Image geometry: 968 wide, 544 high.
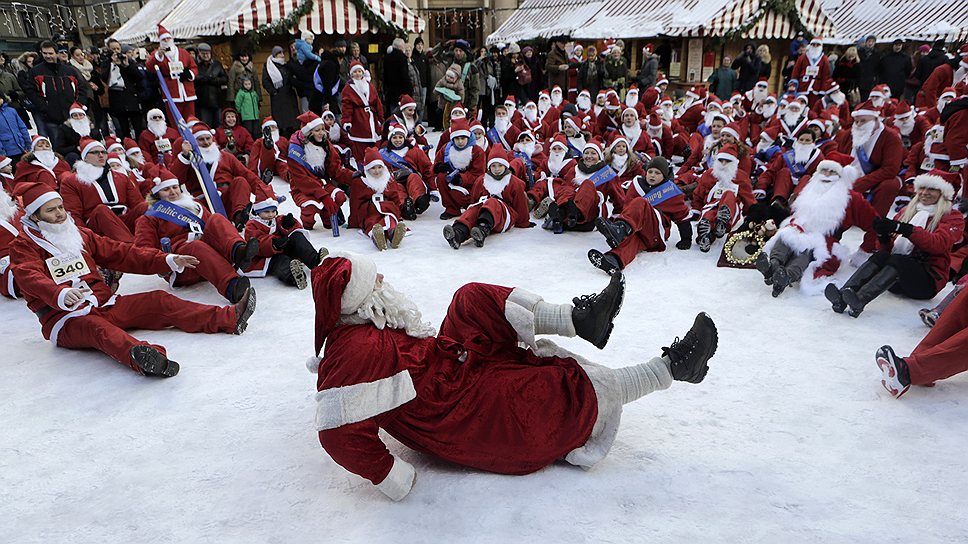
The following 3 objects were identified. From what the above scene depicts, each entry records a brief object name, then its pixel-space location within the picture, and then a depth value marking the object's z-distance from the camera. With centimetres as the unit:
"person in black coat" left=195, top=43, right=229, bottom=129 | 1045
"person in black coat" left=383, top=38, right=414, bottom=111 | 1116
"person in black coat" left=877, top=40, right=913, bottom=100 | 1120
